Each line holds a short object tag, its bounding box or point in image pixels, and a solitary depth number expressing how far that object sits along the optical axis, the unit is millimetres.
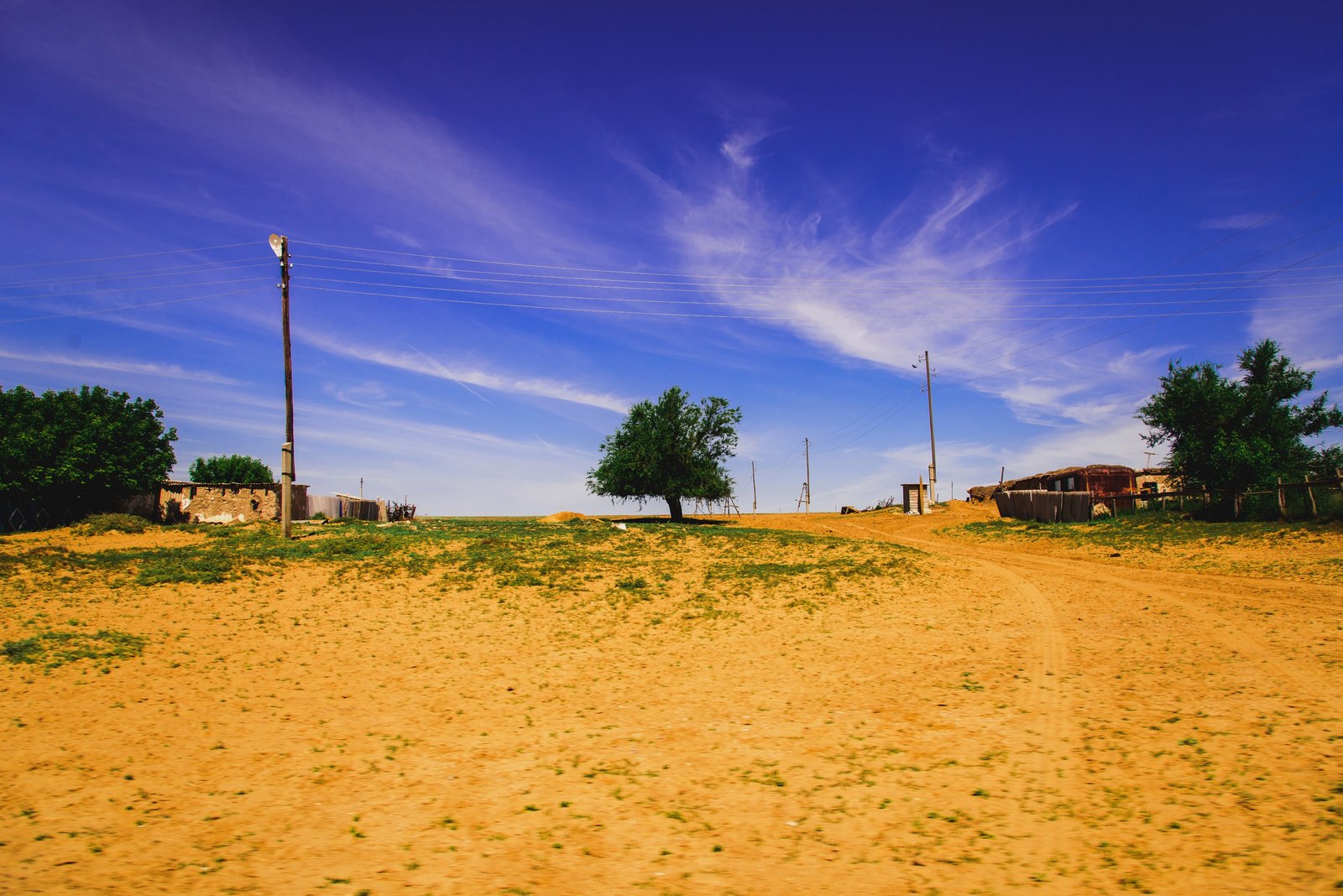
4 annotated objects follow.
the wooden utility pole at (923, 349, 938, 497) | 54031
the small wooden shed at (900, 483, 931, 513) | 55000
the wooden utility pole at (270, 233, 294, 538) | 25828
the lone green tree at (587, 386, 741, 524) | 48938
